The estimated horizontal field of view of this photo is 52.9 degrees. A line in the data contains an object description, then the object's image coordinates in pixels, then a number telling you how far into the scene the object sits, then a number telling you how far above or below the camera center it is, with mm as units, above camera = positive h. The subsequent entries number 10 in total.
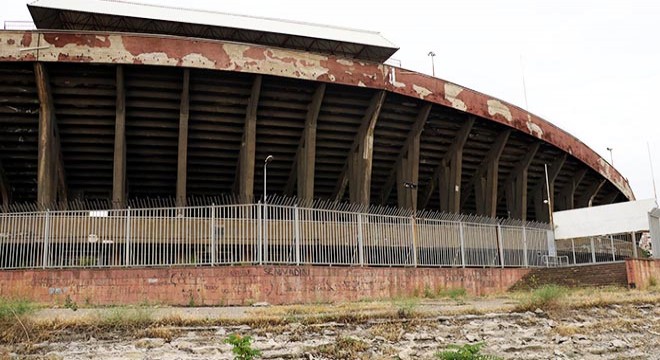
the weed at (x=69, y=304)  14911 -317
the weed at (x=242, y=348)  9094 -867
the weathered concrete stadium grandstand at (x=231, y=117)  21278 +6150
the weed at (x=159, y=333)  11367 -779
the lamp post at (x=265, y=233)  16719 +1276
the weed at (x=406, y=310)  13328 -618
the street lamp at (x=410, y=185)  26719 +3743
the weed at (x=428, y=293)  19266 -415
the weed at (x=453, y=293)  19438 -446
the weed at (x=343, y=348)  11297 -1144
